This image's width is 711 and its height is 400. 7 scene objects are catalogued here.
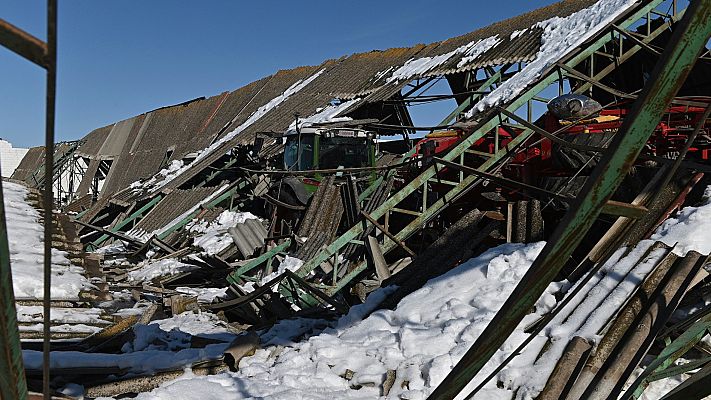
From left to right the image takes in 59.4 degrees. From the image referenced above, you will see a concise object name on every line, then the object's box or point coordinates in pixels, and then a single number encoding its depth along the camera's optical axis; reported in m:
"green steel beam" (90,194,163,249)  16.73
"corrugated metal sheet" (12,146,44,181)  37.44
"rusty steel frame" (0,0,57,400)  1.50
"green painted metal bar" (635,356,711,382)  4.08
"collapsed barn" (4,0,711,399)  4.11
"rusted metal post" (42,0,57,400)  1.49
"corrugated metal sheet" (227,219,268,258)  12.79
